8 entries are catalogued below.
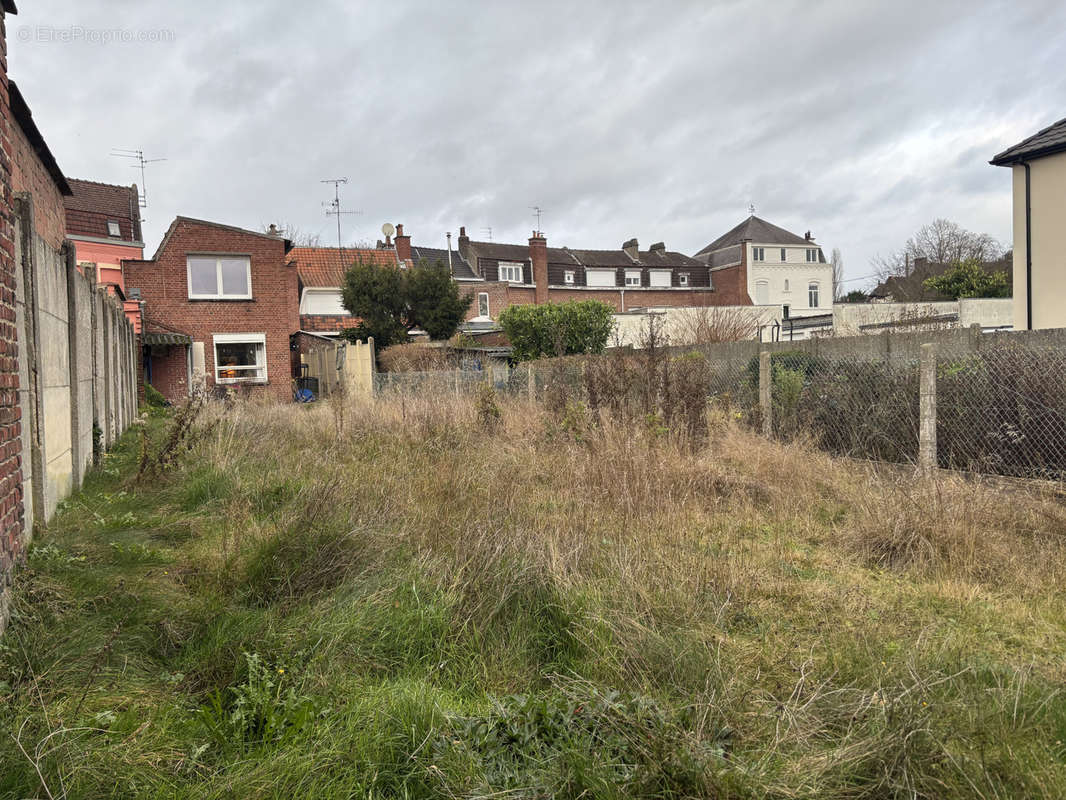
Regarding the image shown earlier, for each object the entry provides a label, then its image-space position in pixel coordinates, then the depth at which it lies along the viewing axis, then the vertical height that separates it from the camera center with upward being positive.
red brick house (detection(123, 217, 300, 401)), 23.20 +2.89
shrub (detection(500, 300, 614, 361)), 22.38 +1.86
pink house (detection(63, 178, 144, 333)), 30.22 +7.77
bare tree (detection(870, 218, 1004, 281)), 46.69 +8.87
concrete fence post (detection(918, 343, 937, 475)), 6.62 -0.31
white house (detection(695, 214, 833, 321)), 50.84 +8.53
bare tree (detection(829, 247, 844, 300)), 61.47 +9.11
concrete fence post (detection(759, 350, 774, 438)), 8.61 -0.17
